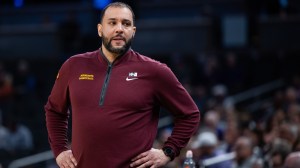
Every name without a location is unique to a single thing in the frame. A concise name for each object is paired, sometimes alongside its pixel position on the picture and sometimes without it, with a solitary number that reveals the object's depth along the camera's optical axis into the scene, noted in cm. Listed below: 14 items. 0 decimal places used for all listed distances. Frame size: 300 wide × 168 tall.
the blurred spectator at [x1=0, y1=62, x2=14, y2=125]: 1803
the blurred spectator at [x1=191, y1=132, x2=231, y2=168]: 998
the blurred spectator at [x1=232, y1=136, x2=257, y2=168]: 918
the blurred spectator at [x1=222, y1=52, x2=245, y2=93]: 1859
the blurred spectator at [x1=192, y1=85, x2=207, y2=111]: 1606
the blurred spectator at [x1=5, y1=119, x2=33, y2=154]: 1521
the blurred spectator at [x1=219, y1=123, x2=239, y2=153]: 1104
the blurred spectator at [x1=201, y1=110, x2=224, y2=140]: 1189
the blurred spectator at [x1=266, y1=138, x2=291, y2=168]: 793
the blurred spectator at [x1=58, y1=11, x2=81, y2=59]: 1900
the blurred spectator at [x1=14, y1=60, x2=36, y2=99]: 1929
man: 511
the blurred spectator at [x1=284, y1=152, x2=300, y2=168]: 618
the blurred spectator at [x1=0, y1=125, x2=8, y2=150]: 1488
